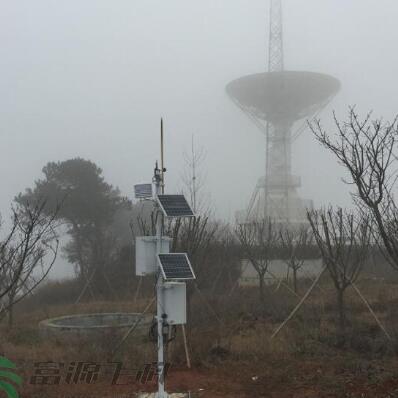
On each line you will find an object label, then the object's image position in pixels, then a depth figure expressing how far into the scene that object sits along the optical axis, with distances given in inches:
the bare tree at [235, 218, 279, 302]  651.5
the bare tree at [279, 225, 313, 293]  754.4
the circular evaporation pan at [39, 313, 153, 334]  415.2
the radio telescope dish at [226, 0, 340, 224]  1841.8
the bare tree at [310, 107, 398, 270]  252.1
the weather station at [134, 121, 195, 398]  219.0
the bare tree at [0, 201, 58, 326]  225.0
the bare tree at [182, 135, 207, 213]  505.7
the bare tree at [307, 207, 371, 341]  395.5
